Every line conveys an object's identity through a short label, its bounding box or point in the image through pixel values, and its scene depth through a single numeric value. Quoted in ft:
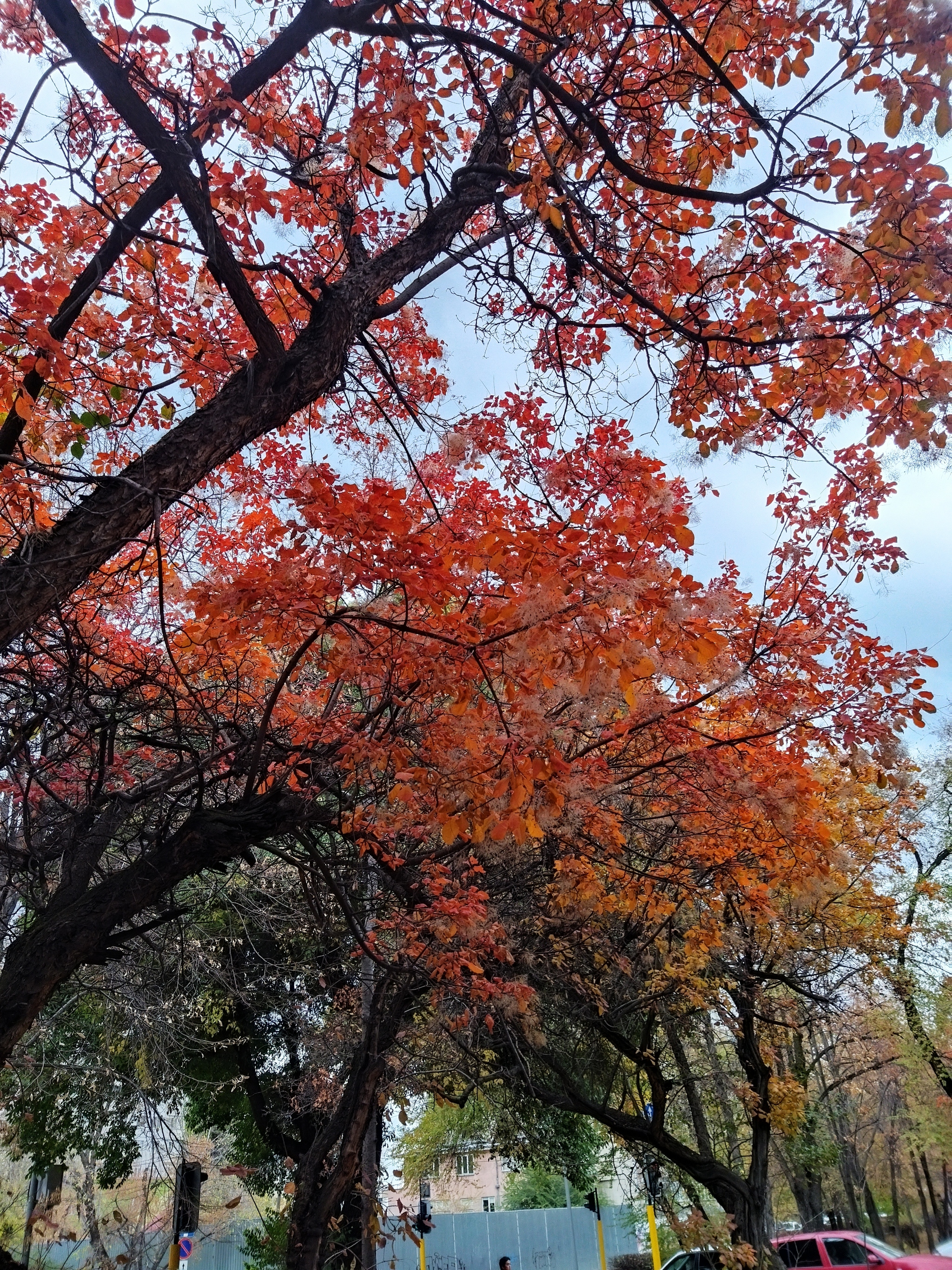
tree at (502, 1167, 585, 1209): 78.64
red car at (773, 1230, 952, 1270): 38.91
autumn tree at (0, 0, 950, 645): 8.27
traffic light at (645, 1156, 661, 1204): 27.30
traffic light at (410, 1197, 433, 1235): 24.90
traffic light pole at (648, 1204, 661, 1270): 27.45
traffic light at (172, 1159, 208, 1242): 20.06
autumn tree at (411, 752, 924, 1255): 20.65
